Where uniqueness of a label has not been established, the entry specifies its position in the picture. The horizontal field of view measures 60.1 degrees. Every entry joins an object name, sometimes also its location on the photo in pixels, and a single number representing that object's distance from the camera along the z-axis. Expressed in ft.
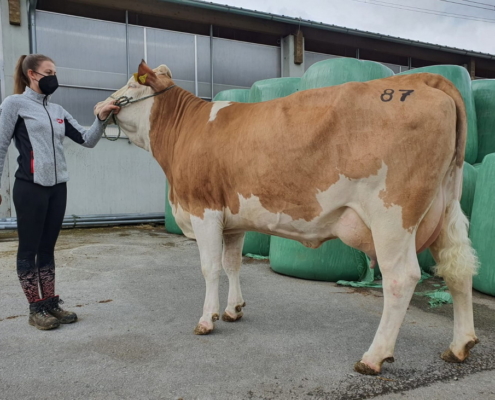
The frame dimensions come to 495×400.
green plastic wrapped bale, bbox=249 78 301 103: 16.62
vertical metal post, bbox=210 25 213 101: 33.80
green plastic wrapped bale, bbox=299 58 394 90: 14.05
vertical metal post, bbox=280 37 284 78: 37.24
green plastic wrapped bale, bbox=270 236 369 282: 14.42
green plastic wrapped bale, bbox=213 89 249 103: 19.91
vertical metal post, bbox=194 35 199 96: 33.40
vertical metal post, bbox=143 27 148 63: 31.58
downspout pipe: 28.14
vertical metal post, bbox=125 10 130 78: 30.81
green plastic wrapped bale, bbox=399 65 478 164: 15.25
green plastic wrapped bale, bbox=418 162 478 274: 14.74
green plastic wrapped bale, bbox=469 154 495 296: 12.75
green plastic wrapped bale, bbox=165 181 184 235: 26.40
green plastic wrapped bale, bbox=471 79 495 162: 16.56
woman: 10.06
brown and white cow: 7.59
